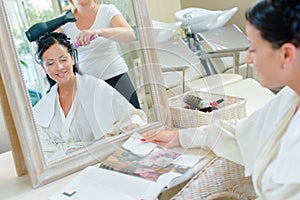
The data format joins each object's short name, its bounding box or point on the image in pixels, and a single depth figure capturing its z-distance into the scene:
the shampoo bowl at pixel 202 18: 2.42
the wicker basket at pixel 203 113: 1.17
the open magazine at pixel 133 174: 0.93
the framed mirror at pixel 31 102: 0.93
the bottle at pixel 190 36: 2.11
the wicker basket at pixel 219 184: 0.98
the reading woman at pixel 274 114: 0.71
